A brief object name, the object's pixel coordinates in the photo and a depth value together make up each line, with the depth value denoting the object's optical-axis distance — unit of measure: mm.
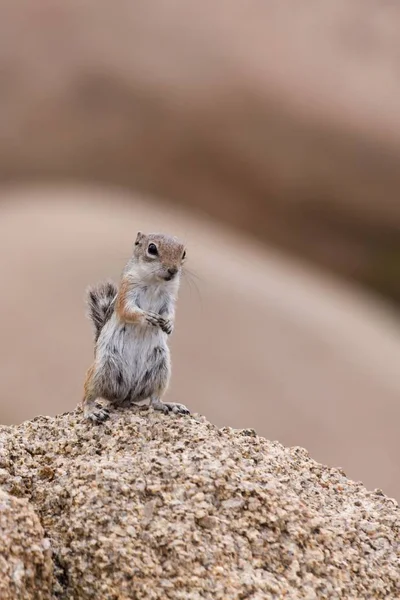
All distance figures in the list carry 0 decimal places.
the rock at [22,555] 6488
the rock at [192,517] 6988
